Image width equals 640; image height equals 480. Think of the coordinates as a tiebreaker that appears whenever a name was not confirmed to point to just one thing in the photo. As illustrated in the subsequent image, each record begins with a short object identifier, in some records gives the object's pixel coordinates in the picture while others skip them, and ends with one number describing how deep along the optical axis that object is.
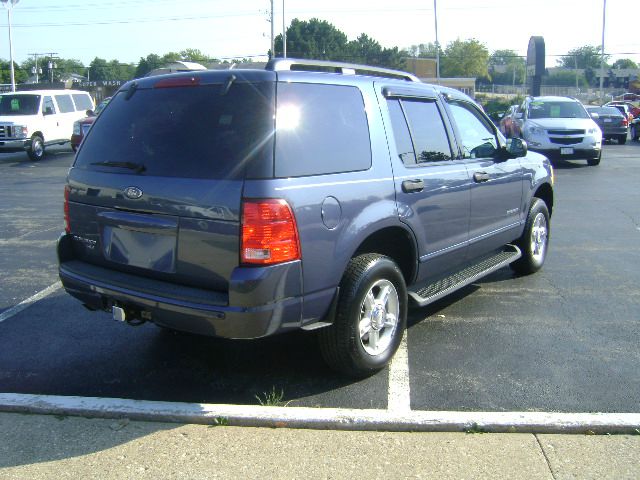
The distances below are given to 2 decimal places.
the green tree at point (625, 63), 161.88
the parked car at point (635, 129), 28.20
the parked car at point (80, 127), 18.69
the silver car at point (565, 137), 17.33
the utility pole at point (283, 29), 48.03
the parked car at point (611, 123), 26.09
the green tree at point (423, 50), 119.78
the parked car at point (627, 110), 33.81
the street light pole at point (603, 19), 50.22
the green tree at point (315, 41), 88.19
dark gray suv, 3.58
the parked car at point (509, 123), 19.95
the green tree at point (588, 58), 137.00
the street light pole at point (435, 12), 48.84
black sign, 41.66
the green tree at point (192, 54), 110.18
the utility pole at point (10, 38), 38.34
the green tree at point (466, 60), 90.56
